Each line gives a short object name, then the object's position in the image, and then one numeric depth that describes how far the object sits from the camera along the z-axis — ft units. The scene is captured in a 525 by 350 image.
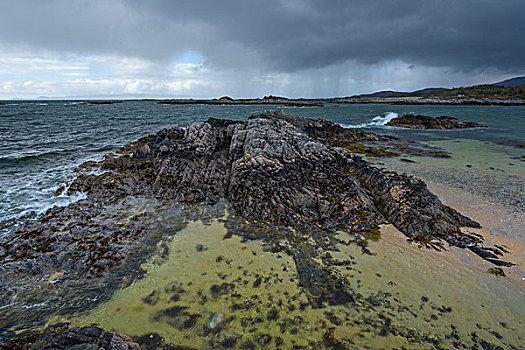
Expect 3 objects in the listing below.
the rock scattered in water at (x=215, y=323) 18.24
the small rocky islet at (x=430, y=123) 140.46
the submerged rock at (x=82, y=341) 13.78
